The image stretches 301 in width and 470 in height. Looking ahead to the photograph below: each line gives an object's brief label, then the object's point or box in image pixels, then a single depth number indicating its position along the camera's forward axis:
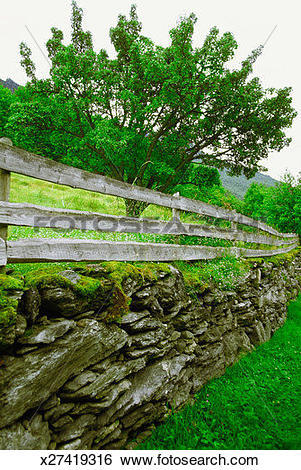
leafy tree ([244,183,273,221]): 56.36
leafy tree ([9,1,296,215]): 11.83
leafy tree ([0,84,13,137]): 35.76
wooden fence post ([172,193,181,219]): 4.74
